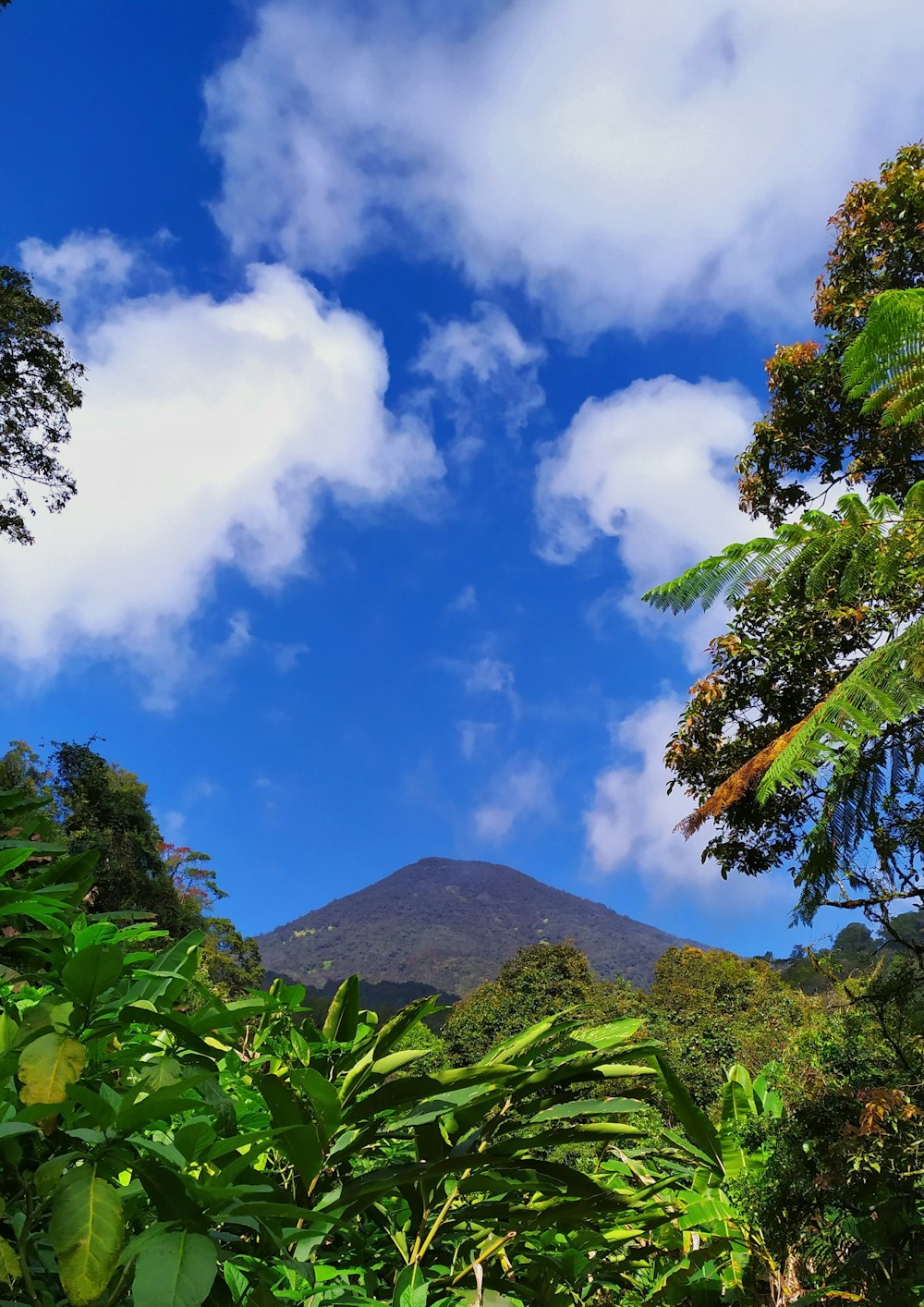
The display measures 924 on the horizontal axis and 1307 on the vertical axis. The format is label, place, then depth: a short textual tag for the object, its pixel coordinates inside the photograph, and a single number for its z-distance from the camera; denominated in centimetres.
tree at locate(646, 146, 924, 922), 326
